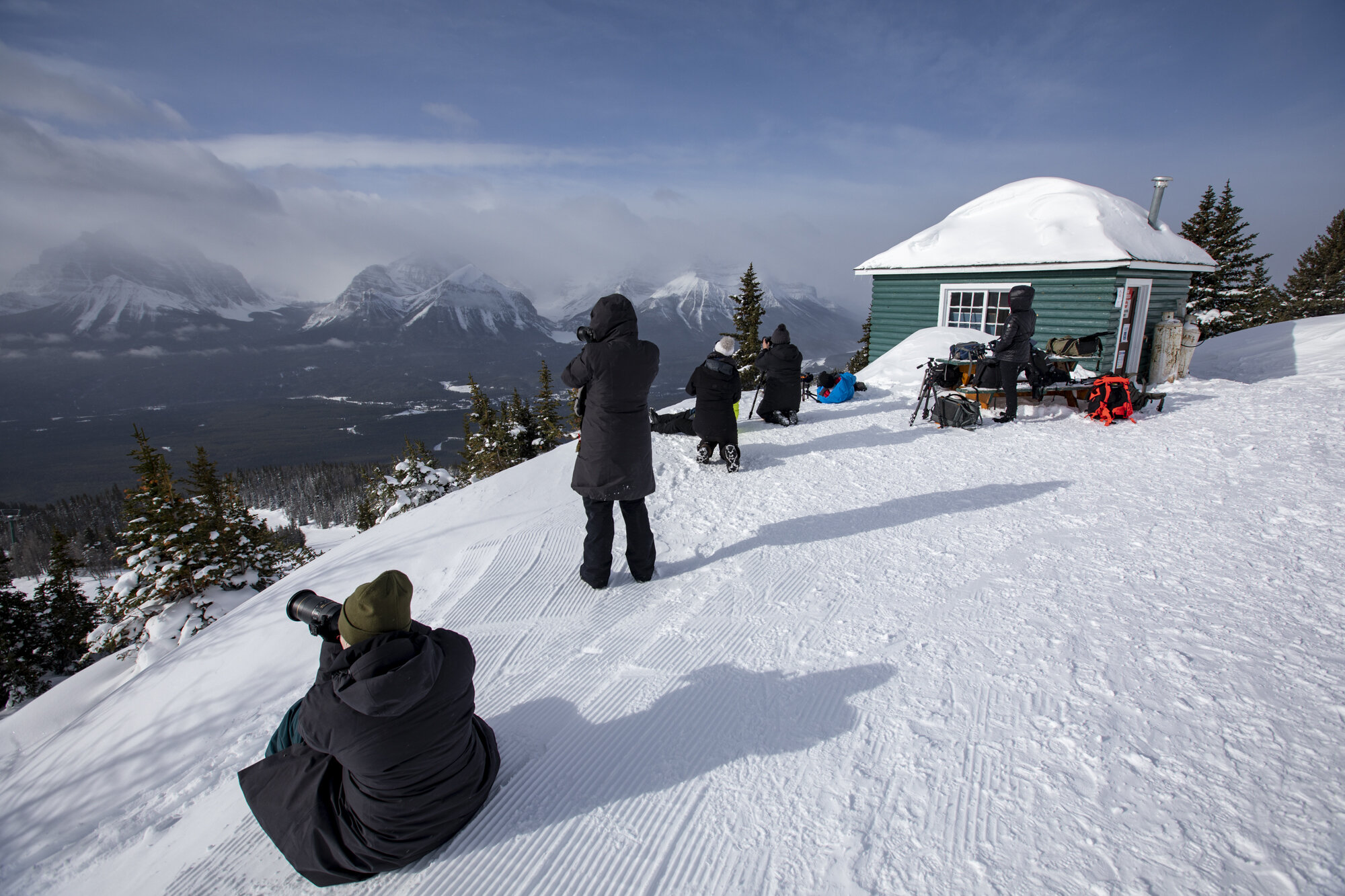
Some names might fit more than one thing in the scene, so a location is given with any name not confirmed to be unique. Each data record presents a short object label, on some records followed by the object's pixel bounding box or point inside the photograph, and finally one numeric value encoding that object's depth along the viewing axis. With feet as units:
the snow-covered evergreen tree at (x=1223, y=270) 84.28
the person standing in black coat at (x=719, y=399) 21.98
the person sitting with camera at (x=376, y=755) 6.60
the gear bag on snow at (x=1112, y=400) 27.02
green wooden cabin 42.55
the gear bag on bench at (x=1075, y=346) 31.19
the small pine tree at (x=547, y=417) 108.27
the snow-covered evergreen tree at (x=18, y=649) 86.94
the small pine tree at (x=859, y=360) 107.89
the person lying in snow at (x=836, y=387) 35.50
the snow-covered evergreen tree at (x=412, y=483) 85.05
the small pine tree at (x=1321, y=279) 95.14
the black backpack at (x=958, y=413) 27.76
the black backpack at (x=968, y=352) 32.27
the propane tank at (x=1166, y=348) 37.14
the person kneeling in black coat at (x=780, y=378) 28.22
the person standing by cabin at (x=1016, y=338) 26.71
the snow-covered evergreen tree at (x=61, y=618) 93.35
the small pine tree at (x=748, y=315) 89.10
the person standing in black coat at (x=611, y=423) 13.06
